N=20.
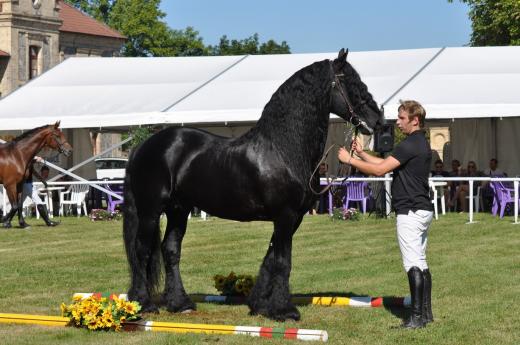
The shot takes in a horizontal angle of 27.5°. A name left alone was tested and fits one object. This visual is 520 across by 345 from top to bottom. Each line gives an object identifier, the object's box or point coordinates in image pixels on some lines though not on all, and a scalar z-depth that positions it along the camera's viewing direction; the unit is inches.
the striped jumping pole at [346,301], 359.3
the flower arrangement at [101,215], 872.9
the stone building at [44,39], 2849.4
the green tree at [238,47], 3353.8
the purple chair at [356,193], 890.1
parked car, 1827.5
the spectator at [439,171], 926.4
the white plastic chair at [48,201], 944.3
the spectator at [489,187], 908.6
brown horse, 774.5
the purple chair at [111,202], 937.5
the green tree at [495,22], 1658.5
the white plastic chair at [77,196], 968.3
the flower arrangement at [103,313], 318.0
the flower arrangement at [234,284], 374.6
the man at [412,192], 318.3
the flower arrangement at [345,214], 813.2
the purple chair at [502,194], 808.9
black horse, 331.0
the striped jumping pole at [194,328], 298.5
